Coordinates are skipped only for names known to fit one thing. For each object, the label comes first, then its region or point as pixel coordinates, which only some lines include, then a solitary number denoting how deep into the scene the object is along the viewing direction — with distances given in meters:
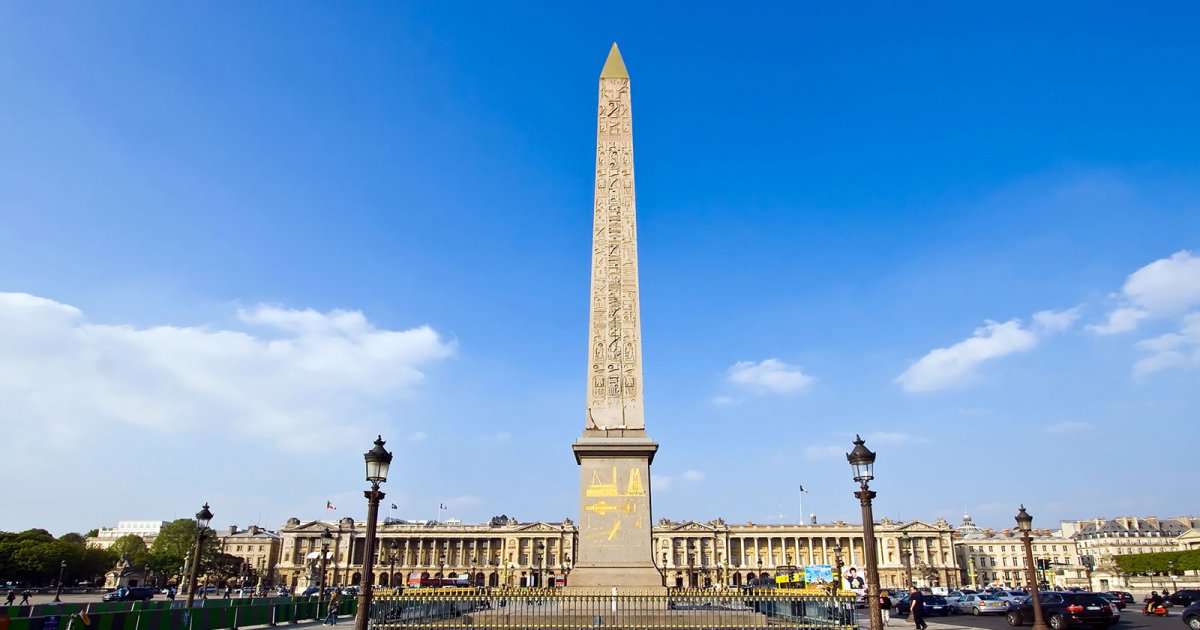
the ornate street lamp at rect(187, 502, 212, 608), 17.59
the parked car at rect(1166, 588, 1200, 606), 33.58
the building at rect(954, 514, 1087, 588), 121.94
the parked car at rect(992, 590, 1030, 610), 32.77
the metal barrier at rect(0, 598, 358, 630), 15.69
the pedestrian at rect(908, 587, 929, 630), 21.84
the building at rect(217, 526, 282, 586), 123.12
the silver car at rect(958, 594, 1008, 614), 34.78
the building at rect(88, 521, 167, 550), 139.00
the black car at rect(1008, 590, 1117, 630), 21.94
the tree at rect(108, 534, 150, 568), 93.12
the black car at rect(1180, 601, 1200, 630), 20.45
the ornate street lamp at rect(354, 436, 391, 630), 12.14
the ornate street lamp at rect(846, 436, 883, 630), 12.13
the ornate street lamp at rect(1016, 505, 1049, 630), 16.23
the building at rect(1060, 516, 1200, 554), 113.62
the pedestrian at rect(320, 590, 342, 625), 28.46
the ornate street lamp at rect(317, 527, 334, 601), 35.25
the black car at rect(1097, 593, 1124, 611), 36.36
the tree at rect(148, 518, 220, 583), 89.75
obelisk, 16.14
